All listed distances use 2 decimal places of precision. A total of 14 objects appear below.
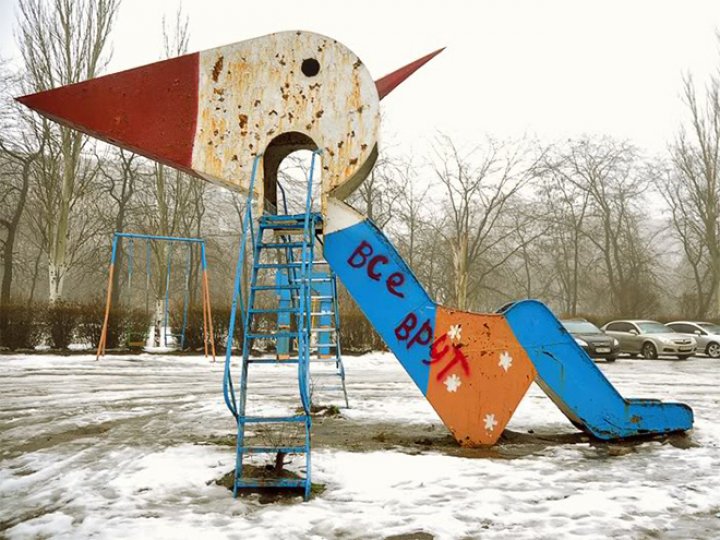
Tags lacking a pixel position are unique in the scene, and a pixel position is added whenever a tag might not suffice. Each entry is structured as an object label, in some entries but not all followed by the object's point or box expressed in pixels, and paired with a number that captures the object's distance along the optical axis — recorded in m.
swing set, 13.85
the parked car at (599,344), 18.39
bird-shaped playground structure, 4.97
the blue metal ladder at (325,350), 6.61
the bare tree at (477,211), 30.17
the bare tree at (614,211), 33.19
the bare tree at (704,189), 27.95
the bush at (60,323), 16.34
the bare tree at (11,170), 23.19
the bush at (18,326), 15.84
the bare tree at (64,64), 19.70
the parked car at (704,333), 20.78
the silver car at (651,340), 19.53
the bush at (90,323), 16.69
